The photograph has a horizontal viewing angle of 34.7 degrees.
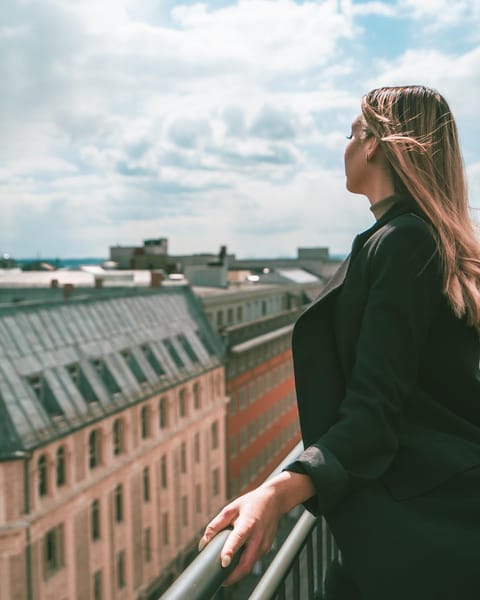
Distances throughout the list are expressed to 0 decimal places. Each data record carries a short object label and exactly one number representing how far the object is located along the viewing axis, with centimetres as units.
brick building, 5553
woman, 198
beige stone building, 3116
